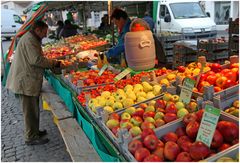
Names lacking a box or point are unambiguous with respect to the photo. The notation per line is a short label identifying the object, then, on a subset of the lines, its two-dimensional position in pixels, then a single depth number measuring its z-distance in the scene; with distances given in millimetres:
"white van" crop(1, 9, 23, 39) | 25312
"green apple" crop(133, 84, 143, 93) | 3166
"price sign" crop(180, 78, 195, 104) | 2430
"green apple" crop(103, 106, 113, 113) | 2726
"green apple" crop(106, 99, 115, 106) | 2914
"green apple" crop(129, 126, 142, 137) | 2169
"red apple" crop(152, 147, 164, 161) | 1867
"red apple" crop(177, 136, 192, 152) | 1846
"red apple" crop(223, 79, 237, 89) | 2568
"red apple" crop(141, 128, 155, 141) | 1993
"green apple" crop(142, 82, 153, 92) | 3183
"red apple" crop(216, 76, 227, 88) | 2637
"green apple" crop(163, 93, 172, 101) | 2652
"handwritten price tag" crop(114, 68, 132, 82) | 3941
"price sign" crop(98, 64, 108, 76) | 4424
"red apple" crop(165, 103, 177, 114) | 2361
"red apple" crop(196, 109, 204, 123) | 2041
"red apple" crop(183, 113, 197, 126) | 2059
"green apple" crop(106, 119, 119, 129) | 2406
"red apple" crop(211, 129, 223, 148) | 1812
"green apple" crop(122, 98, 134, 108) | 2824
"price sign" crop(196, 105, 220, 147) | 1768
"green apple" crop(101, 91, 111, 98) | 3192
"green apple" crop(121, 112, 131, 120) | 2500
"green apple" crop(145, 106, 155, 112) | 2530
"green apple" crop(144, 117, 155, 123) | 2311
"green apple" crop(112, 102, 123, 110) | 2814
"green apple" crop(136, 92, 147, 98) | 2995
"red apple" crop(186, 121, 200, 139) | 1942
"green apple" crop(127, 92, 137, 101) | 2973
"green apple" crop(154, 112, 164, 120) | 2336
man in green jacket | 4133
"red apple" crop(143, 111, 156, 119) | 2400
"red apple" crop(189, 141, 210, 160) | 1718
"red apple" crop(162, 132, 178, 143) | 1994
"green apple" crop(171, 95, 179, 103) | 2572
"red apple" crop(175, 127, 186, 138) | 2056
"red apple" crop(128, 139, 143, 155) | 1909
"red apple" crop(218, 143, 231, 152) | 1793
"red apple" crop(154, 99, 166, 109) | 2532
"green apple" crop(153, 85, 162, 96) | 3015
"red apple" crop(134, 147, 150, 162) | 1834
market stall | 1837
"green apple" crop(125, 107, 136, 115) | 2608
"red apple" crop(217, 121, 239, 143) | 1855
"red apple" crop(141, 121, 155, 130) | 2192
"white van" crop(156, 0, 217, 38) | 10609
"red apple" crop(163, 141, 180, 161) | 1829
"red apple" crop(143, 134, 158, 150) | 1908
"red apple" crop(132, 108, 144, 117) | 2510
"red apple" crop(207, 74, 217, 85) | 2760
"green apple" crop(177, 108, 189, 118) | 2279
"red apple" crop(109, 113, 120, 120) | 2500
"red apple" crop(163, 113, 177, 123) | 2262
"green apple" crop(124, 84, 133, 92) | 3245
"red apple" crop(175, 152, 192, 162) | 1745
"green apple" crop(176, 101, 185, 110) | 2416
